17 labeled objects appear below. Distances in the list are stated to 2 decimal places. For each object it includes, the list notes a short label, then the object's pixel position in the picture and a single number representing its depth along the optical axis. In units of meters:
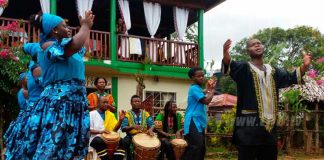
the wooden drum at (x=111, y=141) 6.29
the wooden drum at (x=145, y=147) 6.51
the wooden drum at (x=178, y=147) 6.91
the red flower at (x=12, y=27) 8.11
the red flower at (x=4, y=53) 7.59
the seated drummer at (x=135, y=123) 6.82
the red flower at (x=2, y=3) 8.33
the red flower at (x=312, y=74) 12.02
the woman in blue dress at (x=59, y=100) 3.22
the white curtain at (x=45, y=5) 11.86
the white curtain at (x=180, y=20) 13.80
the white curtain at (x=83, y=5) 12.36
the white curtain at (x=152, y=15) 13.34
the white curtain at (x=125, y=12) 12.94
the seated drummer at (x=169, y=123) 7.45
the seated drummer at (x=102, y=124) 6.31
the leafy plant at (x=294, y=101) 11.67
